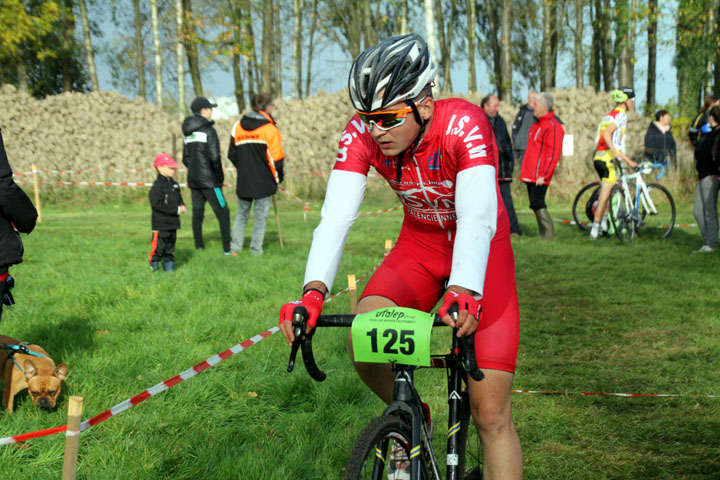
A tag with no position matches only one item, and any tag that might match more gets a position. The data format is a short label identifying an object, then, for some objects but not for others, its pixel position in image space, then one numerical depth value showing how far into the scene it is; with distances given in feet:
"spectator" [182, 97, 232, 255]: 36.58
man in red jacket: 39.52
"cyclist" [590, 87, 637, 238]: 38.58
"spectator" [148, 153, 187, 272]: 30.94
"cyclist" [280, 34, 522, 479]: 8.84
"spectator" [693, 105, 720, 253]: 33.96
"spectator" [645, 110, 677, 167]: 61.36
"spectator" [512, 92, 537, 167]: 50.01
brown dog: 14.80
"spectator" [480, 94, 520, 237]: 40.63
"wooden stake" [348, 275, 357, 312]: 18.90
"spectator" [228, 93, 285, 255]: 36.45
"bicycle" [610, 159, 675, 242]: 40.47
